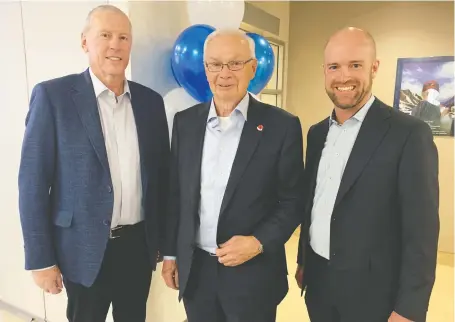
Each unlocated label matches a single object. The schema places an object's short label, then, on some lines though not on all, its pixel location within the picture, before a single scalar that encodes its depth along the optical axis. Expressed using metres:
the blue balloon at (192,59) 2.04
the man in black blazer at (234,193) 1.31
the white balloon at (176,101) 2.18
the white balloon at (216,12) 2.18
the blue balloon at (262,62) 2.21
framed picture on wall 3.68
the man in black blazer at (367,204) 1.17
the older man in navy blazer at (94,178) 1.37
